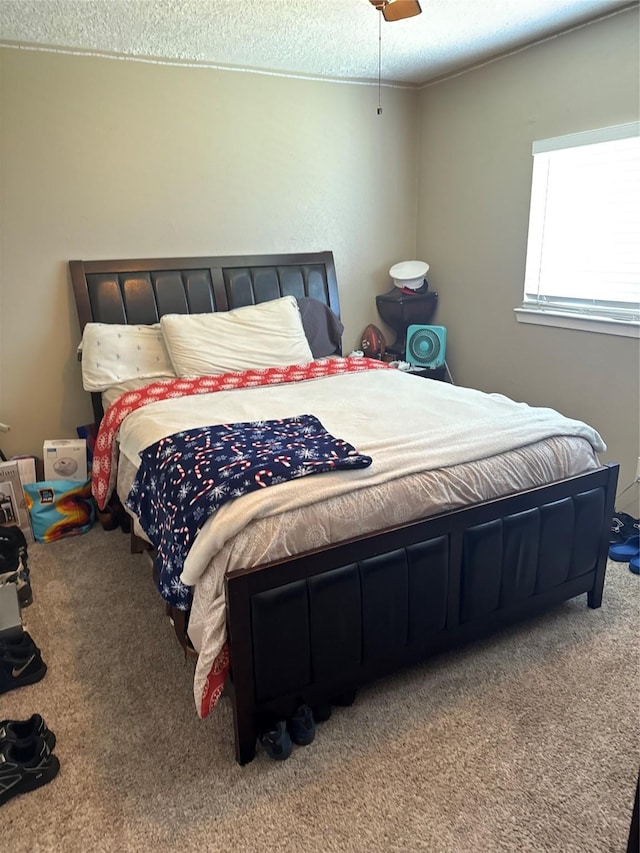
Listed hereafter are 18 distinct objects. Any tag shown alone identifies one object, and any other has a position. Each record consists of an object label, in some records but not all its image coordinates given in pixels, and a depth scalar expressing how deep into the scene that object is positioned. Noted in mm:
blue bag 2914
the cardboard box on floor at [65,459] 2996
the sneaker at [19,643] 2016
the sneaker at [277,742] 1681
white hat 3977
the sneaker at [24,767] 1586
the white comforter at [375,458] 1613
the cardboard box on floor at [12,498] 2820
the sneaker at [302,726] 1741
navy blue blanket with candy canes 1712
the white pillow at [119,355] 3045
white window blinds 2867
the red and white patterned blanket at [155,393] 2678
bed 1614
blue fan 3871
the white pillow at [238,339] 3094
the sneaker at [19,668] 1955
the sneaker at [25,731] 1669
